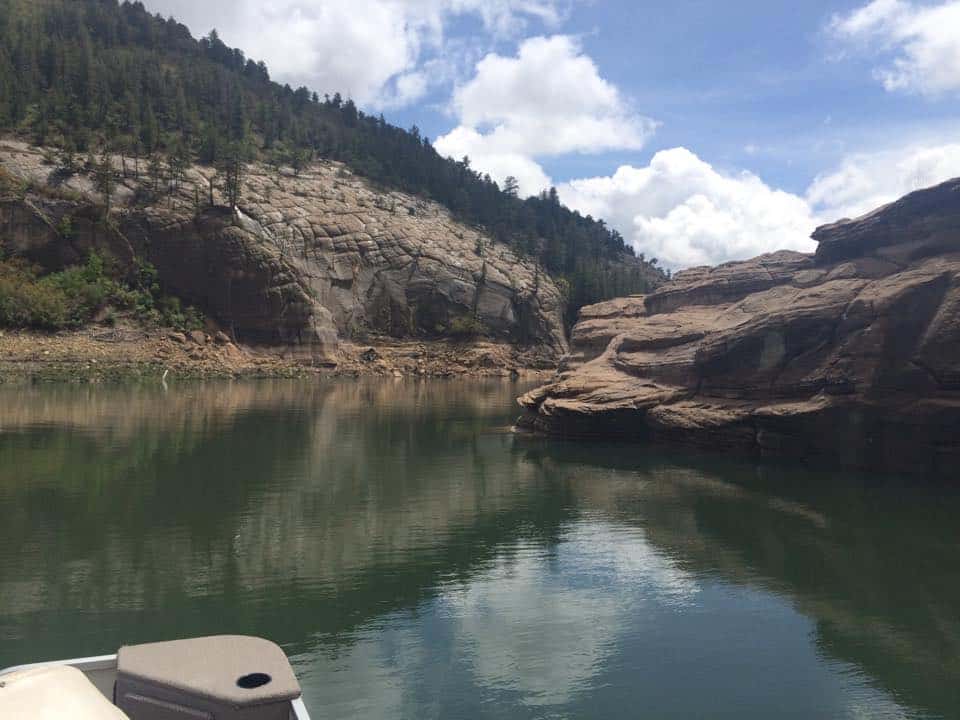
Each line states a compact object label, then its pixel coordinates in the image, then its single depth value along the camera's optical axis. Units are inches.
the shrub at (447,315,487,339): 4271.7
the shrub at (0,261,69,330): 2738.7
